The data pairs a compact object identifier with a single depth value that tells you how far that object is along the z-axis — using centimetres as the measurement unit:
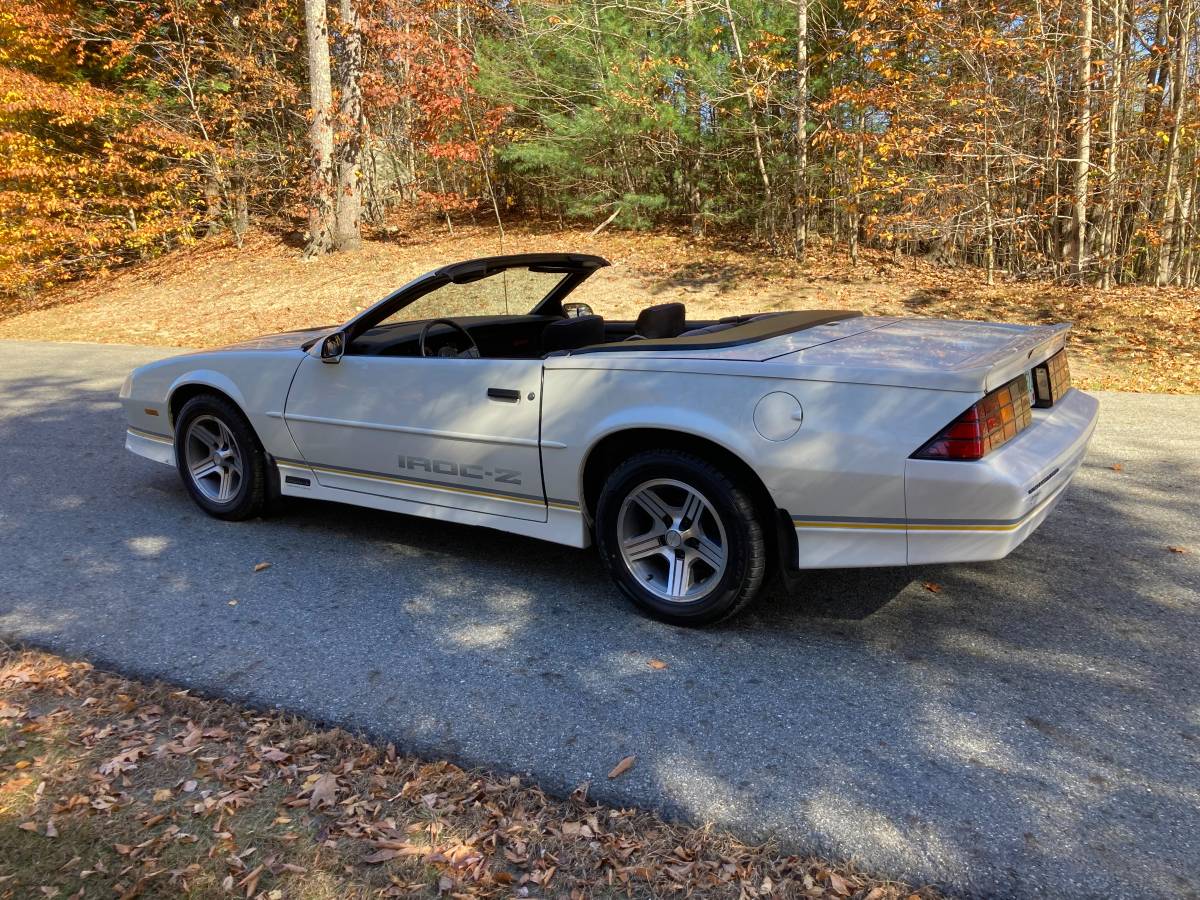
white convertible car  312
